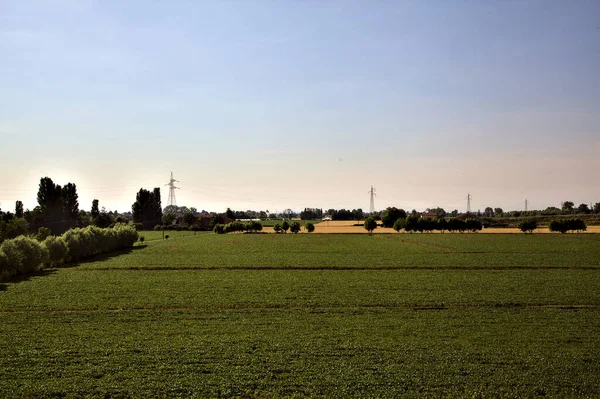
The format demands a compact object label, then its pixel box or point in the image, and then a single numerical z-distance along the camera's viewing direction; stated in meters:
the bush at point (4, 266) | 60.22
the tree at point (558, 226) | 171.12
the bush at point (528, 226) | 174.88
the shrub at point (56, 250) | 77.31
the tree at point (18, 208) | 176.24
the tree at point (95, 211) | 195.36
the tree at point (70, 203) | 152.38
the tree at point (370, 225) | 193.88
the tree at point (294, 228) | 198.38
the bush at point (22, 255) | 62.53
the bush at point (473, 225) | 191.38
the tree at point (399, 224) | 192.50
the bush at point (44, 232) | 113.07
